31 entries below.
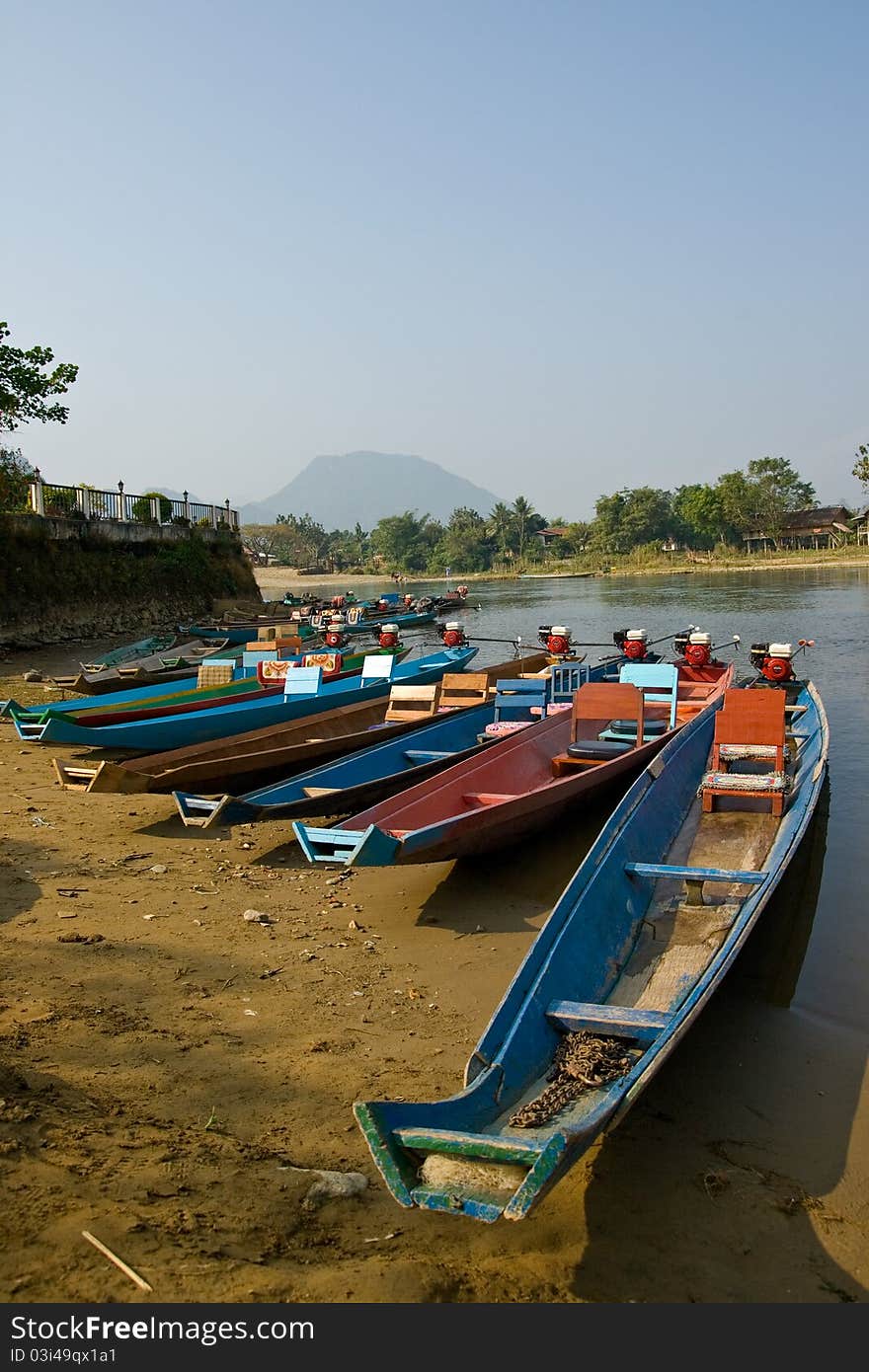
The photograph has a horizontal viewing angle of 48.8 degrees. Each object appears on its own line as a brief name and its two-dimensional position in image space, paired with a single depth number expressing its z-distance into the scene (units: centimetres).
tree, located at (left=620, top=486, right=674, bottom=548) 8400
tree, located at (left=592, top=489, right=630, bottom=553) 8500
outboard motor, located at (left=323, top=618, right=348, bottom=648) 1770
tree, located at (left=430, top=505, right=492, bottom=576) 9562
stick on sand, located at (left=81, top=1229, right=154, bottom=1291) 271
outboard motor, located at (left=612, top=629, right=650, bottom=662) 1394
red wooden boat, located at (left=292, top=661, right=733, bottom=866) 633
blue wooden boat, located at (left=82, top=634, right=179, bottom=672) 1911
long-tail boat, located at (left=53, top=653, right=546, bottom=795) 821
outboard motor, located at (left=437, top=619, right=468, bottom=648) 1864
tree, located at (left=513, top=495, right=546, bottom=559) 9450
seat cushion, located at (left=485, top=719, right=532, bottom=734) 1034
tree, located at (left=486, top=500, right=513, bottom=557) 9562
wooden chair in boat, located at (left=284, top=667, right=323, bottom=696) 1270
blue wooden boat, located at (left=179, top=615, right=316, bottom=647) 2364
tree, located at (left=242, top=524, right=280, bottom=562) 9639
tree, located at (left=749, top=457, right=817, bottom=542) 7579
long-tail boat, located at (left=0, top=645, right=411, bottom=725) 1153
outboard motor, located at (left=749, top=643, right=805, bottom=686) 1262
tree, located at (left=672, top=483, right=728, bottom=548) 7738
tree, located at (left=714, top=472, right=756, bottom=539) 7556
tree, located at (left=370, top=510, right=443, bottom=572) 10112
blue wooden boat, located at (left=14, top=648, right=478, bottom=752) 1006
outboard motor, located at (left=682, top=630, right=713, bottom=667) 1368
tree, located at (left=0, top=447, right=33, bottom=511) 1964
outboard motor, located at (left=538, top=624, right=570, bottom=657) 1513
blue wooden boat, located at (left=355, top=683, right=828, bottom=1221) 293
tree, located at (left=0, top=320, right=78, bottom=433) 1936
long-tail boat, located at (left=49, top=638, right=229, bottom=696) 1434
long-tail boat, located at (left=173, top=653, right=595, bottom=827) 745
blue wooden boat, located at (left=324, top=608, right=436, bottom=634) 2727
